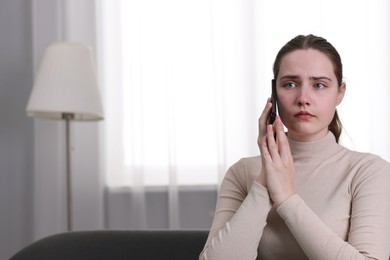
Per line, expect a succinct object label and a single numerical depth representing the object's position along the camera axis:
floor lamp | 3.02
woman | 1.89
